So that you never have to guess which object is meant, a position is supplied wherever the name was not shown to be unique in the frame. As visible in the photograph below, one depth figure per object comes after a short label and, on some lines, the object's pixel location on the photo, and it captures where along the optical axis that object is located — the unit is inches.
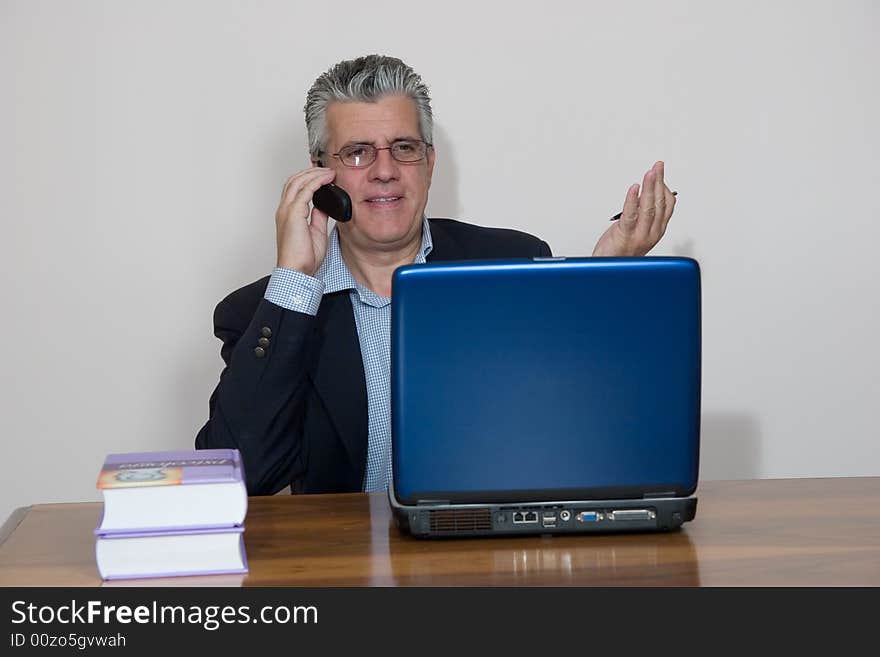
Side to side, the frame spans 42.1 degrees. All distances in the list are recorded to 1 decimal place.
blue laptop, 58.0
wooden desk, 54.9
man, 77.1
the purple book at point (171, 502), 55.1
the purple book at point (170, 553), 55.5
